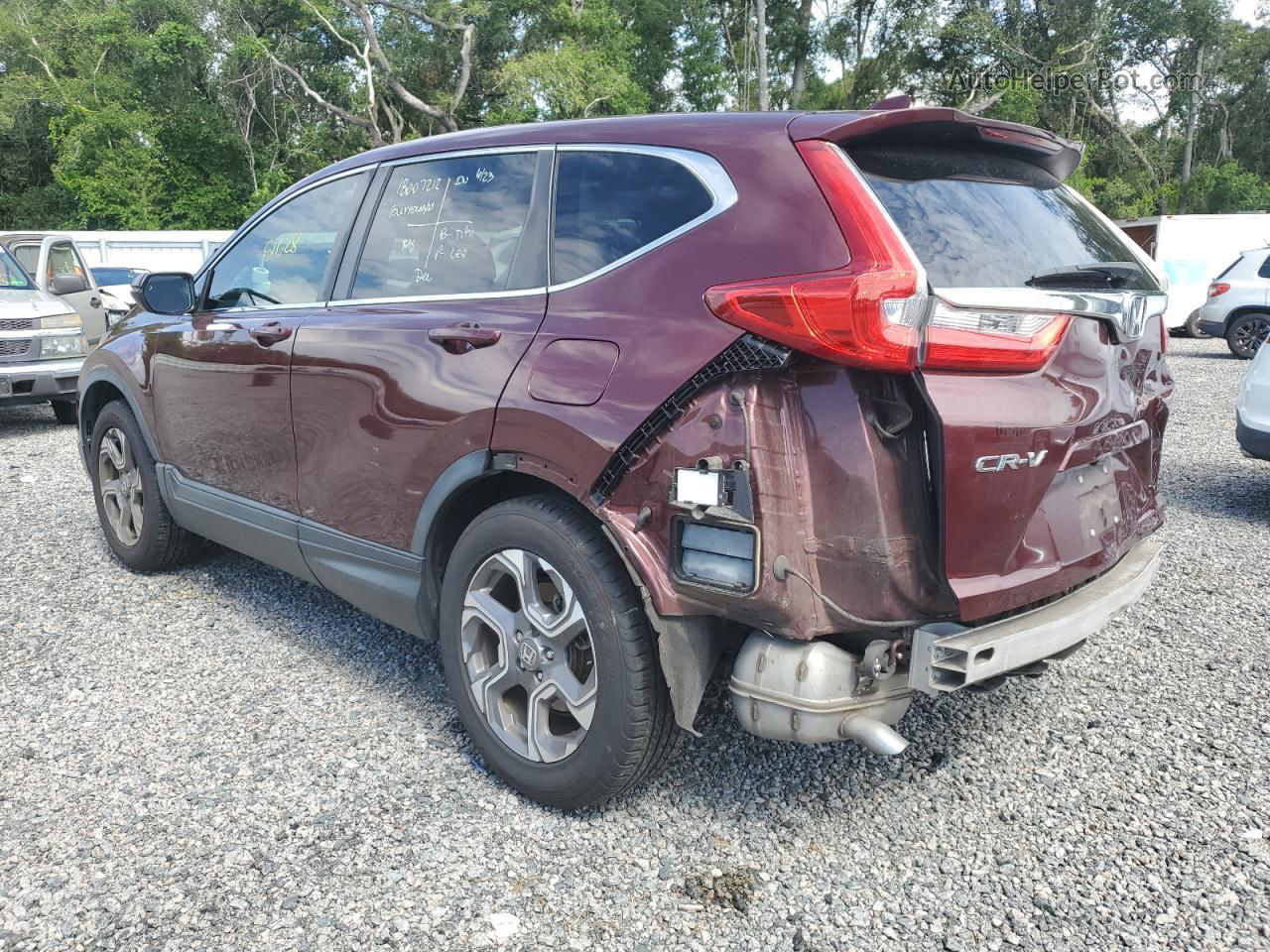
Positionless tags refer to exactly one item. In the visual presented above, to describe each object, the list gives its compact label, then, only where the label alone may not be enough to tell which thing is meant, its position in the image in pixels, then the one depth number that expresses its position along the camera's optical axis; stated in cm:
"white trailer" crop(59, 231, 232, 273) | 1820
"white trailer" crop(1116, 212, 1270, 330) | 1847
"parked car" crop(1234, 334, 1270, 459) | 573
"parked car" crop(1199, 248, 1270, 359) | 1453
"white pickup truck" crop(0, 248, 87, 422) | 892
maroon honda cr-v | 217
